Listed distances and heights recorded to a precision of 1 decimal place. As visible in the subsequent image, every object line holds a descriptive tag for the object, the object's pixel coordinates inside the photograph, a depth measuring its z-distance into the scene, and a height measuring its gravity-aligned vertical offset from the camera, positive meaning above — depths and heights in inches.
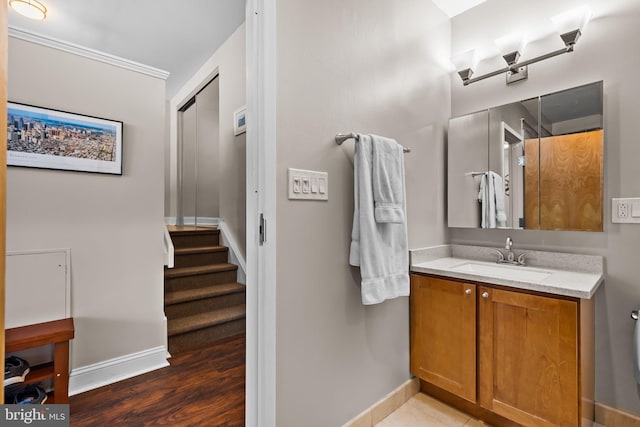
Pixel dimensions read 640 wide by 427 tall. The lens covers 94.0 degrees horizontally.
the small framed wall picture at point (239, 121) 116.4 +36.6
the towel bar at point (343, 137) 52.7 +13.5
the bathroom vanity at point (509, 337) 48.6 -23.1
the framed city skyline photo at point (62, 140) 65.9 +17.3
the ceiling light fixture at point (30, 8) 78.0 +56.1
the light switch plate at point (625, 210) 57.7 +0.4
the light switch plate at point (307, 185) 47.7 +4.7
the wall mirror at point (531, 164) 62.0 +11.2
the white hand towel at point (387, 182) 54.3 +5.8
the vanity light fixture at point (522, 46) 62.7 +38.5
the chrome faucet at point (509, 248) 72.4 -8.7
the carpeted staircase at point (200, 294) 96.7 -29.0
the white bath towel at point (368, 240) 53.1 -4.9
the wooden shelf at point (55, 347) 61.1 -28.5
